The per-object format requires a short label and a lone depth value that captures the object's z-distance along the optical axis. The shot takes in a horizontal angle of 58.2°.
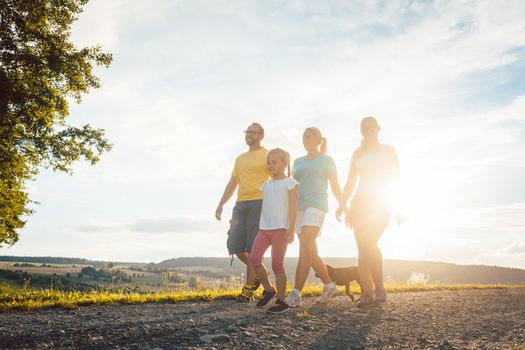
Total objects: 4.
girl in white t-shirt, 5.89
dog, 8.13
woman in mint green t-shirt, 6.27
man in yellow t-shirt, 6.92
